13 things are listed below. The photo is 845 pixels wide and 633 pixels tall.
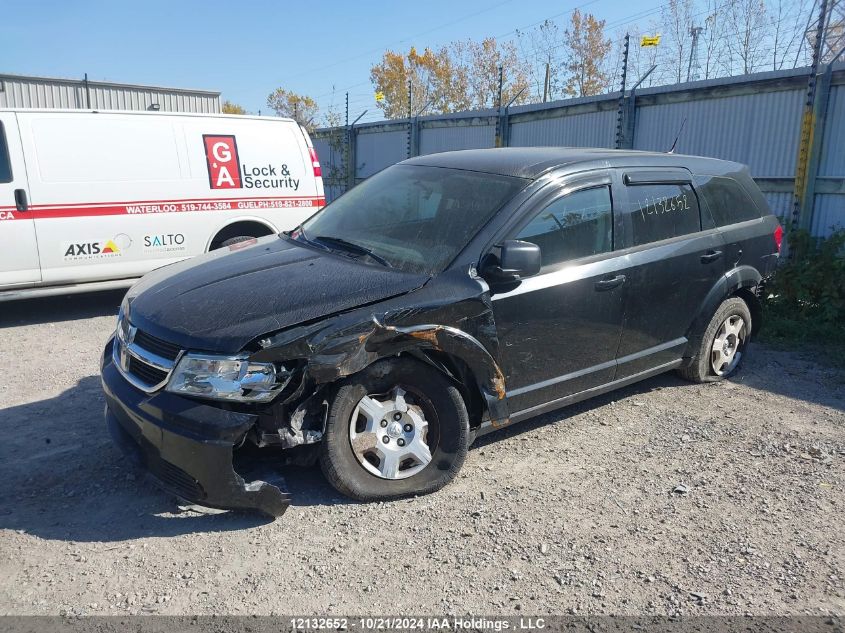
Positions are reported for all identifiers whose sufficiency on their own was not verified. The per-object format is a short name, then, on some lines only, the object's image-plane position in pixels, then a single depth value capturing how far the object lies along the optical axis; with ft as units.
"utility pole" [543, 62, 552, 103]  64.35
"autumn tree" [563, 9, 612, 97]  106.79
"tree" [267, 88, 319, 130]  191.31
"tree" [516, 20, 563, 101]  69.76
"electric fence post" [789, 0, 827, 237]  26.27
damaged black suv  10.67
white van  22.75
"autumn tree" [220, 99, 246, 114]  218.77
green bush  23.25
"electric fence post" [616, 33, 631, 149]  34.81
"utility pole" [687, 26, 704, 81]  44.15
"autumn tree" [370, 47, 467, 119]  143.64
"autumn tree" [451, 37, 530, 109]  126.41
